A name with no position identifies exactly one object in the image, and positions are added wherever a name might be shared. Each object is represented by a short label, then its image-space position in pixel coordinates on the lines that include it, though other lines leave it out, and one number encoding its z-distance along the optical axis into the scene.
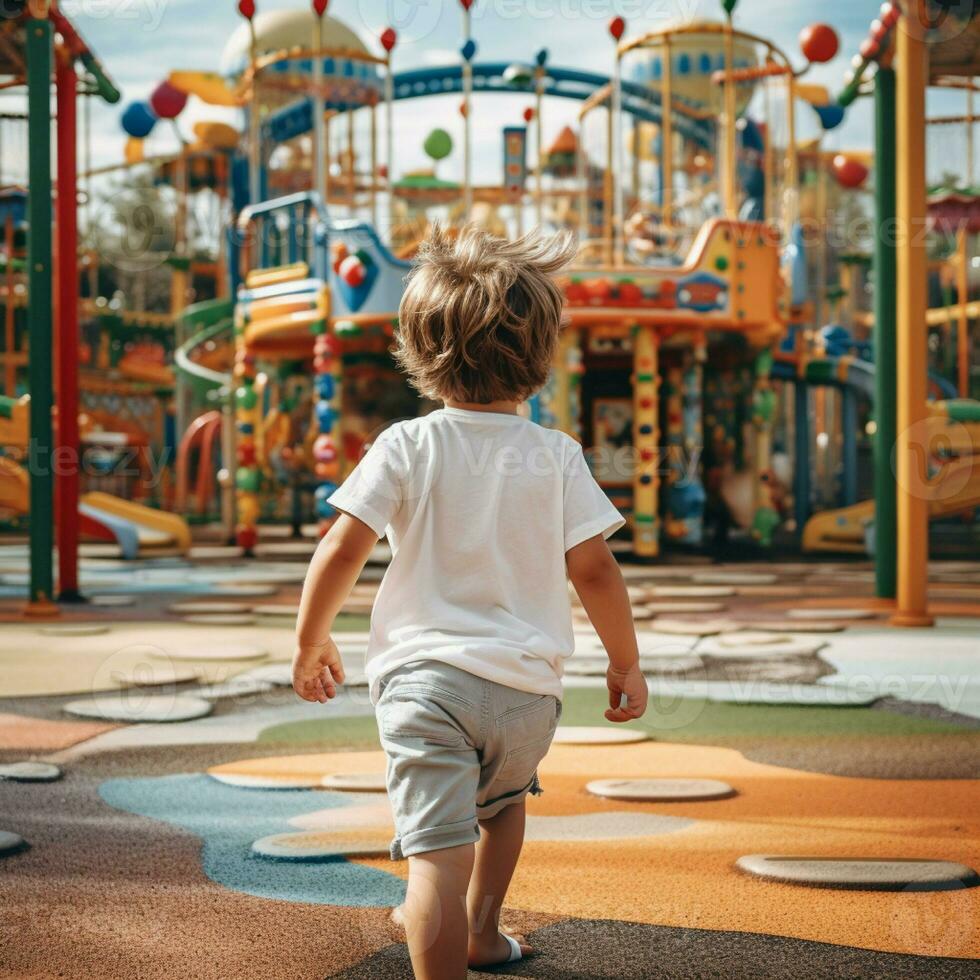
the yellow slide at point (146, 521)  12.63
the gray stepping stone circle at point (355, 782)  3.14
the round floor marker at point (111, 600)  7.84
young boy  1.91
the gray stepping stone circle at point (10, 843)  2.54
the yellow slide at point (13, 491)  9.03
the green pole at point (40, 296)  6.92
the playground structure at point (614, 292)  11.45
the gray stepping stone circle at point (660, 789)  3.04
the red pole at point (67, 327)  8.00
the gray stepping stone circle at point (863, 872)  2.34
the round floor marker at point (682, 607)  7.26
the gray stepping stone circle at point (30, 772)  3.20
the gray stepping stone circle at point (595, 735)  3.76
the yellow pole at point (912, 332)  6.29
